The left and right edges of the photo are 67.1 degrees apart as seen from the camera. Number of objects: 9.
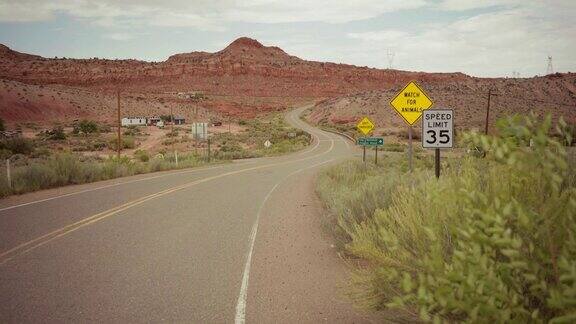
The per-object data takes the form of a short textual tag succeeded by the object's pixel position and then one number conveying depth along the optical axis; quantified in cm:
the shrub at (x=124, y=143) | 4822
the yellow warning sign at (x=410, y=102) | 1371
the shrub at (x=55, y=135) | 5056
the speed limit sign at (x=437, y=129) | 953
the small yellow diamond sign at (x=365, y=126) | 2325
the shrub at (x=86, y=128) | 5934
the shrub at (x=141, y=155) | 3616
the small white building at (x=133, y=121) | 7712
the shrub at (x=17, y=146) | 3728
